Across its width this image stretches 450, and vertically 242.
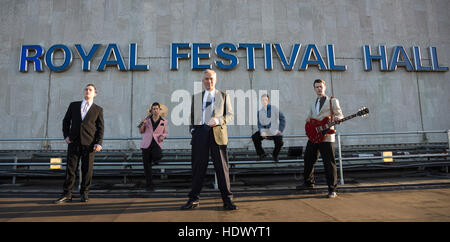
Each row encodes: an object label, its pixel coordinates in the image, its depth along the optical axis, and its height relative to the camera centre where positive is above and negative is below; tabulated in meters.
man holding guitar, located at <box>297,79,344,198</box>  3.91 -0.02
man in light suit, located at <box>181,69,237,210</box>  3.14 +0.19
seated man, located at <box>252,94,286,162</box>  5.07 +0.46
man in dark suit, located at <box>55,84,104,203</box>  3.72 +0.23
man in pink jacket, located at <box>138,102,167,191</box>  4.77 +0.28
